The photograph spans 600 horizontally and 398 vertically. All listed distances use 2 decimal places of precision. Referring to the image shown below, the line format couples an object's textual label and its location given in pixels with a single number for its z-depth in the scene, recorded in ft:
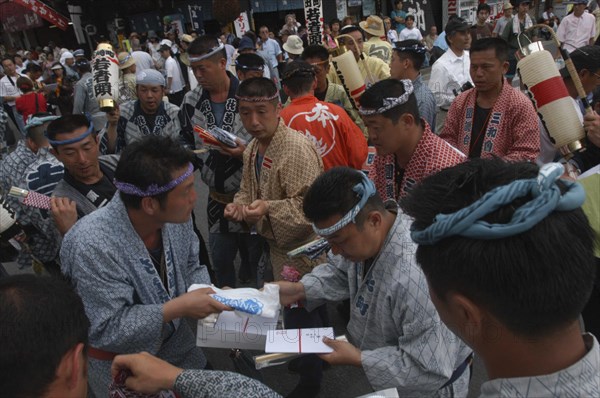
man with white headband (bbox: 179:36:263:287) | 11.50
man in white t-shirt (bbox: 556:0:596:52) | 28.07
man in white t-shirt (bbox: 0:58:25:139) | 33.27
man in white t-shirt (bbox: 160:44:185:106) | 32.45
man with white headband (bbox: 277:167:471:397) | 5.26
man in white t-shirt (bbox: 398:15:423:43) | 43.44
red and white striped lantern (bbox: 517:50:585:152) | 8.50
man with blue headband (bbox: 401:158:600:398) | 3.04
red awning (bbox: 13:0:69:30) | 50.25
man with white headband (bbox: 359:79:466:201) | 8.61
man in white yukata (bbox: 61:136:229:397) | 6.08
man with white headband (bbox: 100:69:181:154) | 13.44
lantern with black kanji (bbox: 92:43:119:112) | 12.63
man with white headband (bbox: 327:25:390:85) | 16.97
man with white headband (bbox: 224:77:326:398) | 9.04
